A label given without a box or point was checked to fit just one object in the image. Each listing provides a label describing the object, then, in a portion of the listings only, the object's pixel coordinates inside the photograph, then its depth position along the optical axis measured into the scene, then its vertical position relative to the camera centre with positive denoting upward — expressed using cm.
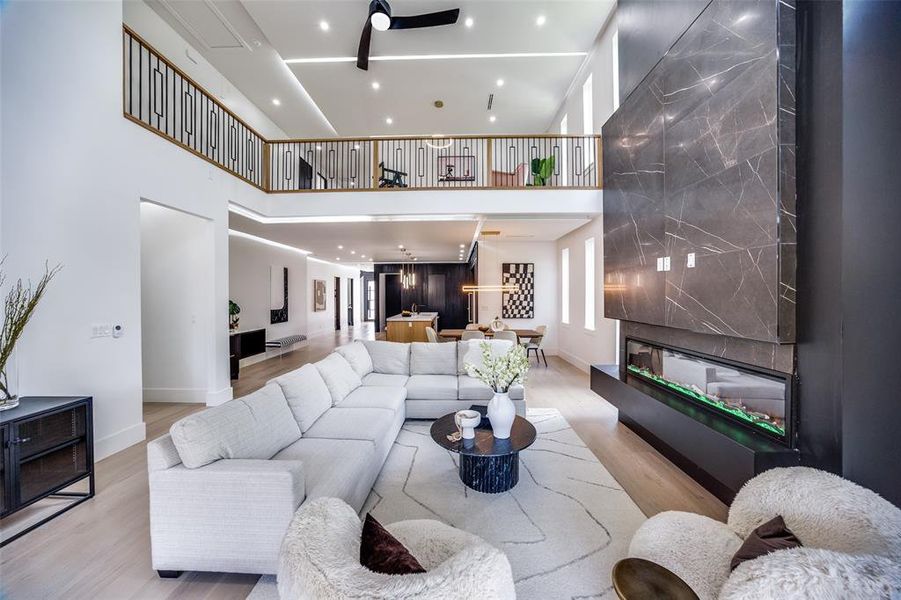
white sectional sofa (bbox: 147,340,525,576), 168 -95
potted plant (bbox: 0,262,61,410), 230 -12
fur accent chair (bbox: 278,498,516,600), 77 -62
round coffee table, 240 -114
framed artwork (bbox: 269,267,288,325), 860 +7
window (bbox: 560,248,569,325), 792 +26
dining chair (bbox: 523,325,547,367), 662 -83
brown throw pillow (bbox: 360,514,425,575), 91 -68
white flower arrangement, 259 -53
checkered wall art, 849 +28
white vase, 256 -84
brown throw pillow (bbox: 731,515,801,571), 114 -79
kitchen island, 841 -72
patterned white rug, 179 -138
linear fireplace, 209 -65
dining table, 668 -69
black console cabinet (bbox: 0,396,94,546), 212 -97
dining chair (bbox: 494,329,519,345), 565 -61
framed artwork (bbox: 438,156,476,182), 929 +351
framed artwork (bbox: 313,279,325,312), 1155 +9
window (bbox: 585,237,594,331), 645 +23
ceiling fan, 435 +353
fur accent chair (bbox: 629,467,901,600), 81 -73
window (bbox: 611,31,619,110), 533 +327
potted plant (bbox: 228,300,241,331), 637 -27
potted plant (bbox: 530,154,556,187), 597 +214
